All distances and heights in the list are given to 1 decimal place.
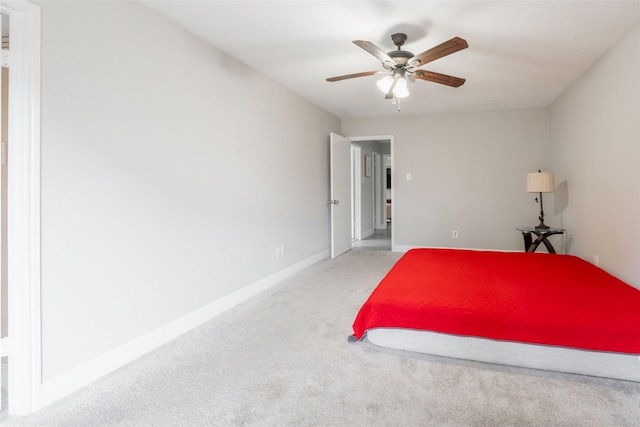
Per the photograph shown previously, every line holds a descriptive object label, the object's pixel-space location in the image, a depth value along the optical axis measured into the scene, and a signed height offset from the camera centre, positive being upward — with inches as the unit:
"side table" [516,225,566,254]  161.5 -9.3
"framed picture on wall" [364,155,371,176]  301.2 +43.0
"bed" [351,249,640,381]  73.8 -23.4
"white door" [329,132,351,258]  204.4 +13.7
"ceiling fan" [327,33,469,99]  90.5 +43.1
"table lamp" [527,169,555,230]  162.4 +14.0
